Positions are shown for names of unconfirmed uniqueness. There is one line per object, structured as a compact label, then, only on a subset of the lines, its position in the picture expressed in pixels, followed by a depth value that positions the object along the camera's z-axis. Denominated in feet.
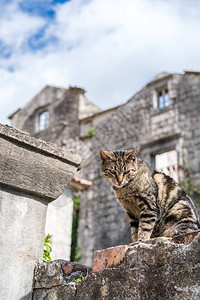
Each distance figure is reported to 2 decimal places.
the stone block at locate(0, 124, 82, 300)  8.32
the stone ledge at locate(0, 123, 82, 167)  8.54
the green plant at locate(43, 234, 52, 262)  10.36
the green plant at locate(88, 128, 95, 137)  52.74
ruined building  43.78
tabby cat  10.16
